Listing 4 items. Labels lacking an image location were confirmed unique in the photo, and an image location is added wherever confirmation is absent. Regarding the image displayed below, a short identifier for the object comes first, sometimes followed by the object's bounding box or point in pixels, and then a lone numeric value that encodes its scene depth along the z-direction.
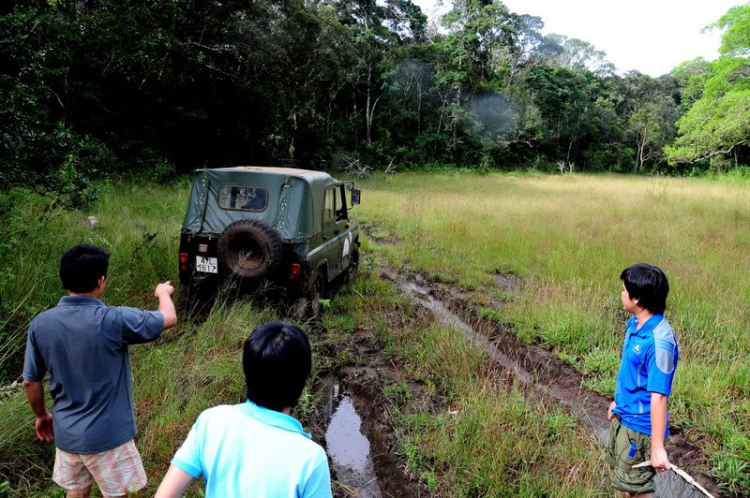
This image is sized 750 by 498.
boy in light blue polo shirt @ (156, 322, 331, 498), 1.23
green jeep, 5.31
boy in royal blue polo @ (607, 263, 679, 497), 2.41
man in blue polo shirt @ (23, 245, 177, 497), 2.17
